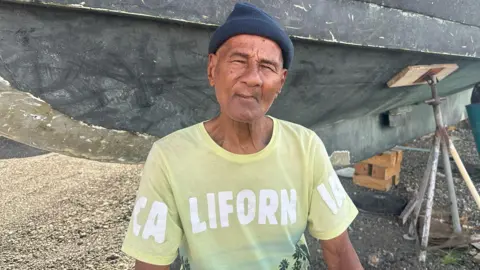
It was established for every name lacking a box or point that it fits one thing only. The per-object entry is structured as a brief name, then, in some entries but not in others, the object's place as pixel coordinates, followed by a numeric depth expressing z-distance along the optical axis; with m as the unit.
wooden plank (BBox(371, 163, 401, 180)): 3.73
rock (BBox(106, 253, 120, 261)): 2.73
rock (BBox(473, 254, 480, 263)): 2.64
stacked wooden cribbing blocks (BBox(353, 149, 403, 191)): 3.71
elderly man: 1.11
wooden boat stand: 2.67
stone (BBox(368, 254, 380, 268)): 2.63
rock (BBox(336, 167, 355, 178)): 4.29
